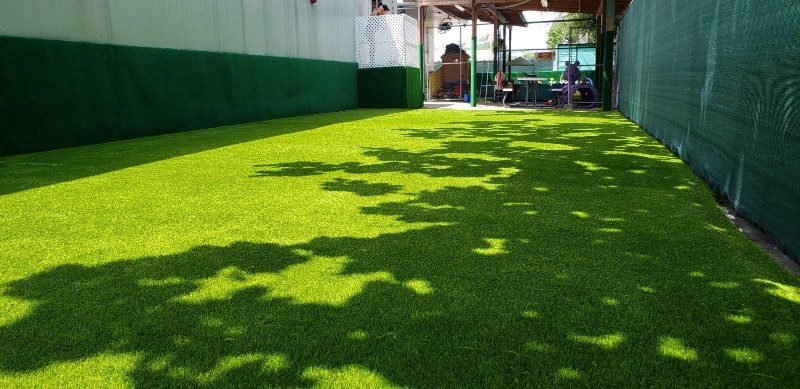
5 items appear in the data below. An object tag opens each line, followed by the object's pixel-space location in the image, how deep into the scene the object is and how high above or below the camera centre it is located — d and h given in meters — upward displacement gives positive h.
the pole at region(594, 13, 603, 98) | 21.08 +0.83
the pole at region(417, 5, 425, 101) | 22.28 +1.75
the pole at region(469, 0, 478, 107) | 21.20 +0.57
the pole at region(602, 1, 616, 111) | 16.92 +0.88
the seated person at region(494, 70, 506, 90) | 21.72 +0.11
